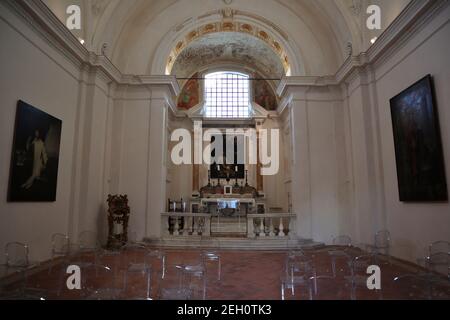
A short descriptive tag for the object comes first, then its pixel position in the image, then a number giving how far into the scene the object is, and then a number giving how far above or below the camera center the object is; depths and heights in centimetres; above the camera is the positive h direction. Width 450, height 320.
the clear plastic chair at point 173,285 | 342 -144
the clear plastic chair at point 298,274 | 475 -137
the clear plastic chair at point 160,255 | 576 -99
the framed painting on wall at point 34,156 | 644 +109
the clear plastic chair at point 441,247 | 603 -92
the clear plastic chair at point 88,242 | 705 -107
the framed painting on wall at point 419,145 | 630 +127
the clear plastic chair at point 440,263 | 485 -104
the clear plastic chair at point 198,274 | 479 -126
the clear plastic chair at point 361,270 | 451 -137
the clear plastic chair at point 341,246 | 658 -133
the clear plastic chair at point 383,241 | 812 -106
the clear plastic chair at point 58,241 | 790 -100
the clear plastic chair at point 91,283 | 471 -144
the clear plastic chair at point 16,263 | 500 -104
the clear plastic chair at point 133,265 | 521 -144
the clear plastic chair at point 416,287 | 433 -145
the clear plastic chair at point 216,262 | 509 -144
